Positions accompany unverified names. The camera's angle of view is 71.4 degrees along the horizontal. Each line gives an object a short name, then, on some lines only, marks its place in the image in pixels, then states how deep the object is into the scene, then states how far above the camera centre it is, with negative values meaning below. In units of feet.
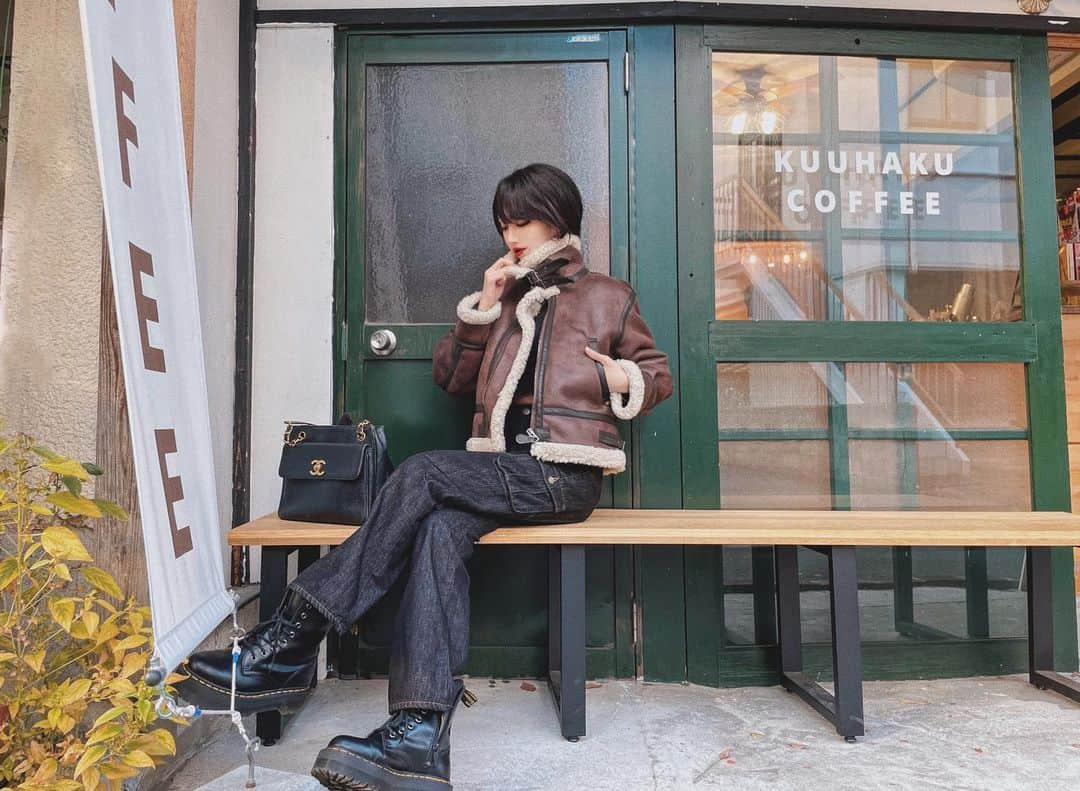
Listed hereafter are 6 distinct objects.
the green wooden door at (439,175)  8.99 +2.94
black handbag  7.13 -0.50
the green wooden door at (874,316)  8.90 +1.15
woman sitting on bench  5.66 -0.56
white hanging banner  4.67 +0.81
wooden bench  6.93 -1.21
